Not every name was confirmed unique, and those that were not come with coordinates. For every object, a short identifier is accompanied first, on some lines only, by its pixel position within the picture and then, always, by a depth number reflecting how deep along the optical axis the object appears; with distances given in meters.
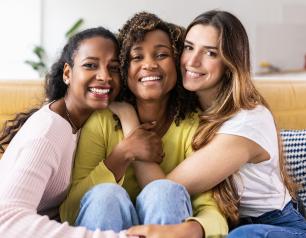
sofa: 1.73
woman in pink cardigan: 0.97
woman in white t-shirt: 1.28
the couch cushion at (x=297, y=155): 1.70
